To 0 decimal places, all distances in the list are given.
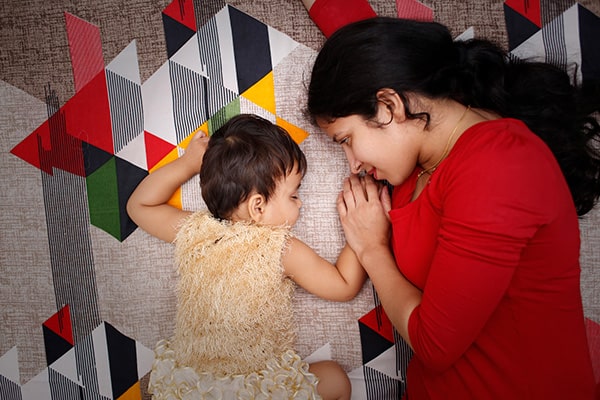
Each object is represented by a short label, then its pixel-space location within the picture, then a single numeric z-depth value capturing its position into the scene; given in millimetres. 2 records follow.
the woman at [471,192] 854
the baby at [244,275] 1208
